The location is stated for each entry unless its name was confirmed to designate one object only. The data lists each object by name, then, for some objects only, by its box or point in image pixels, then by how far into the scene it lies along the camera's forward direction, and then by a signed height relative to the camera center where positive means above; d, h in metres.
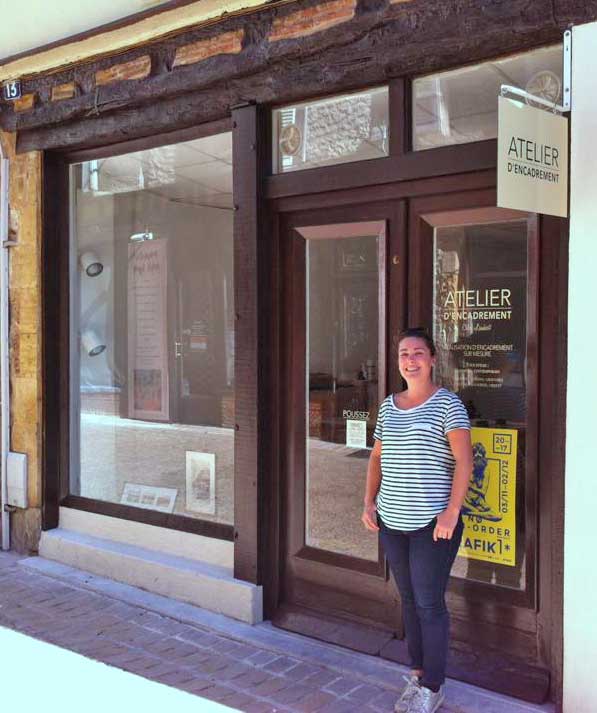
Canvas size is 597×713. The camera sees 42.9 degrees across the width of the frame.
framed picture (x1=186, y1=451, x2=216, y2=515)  5.41 -1.10
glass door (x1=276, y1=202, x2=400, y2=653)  4.40 -0.48
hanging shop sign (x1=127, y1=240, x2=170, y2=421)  5.99 -0.01
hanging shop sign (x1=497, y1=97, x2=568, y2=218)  3.16 +0.75
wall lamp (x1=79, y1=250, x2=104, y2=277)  6.25 +0.54
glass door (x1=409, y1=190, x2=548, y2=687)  3.84 -0.25
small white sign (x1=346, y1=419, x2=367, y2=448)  4.55 -0.62
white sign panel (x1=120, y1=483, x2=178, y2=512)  5.66 -1.27
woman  3.45 -0.77
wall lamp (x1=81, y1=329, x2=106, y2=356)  6.28 -0.11
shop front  3.89 +0.07
